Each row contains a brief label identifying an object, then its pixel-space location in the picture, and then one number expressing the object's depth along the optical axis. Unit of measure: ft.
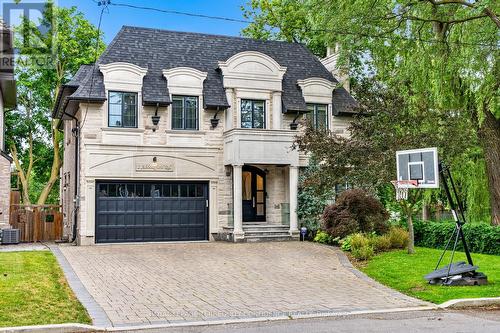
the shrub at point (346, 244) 60.95
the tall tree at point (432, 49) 49.37
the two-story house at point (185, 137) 72.23
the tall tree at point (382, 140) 51.67
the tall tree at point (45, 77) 111.86
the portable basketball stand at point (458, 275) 39.70
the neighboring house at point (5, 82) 71.26
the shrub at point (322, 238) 70.33
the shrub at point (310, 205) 76.02
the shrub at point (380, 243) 58.85
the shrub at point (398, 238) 60.90
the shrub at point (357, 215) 63.57
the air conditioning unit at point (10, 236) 72.95
